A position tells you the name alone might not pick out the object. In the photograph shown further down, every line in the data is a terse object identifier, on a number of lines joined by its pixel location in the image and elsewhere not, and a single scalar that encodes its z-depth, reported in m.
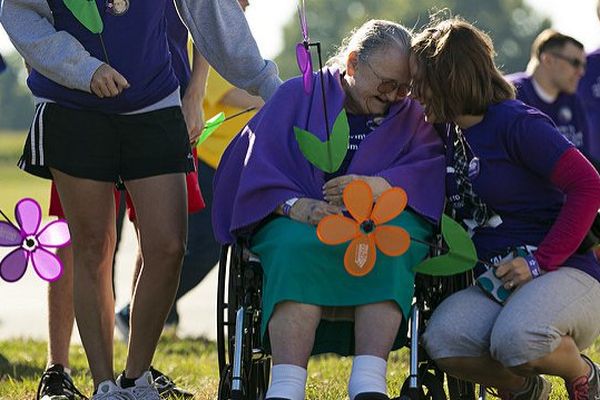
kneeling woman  8.31
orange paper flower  8.16
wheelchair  8.33
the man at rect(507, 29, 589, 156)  14.93
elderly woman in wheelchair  8.23
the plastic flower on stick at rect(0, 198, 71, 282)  9.44
